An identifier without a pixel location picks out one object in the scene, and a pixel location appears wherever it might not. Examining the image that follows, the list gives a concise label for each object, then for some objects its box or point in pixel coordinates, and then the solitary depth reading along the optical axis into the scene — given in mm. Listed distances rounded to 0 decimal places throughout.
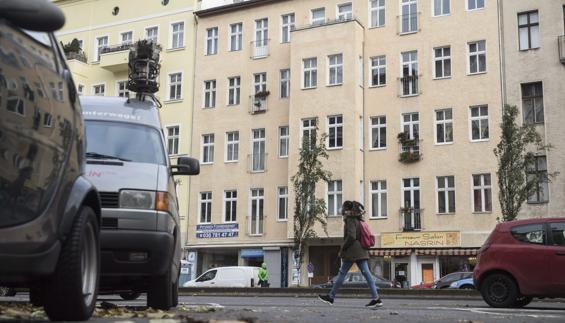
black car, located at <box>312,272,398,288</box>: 32375
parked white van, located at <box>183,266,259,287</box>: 37062
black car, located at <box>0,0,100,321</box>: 4582
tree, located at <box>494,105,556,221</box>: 31422
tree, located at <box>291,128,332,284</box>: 38250
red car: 13000
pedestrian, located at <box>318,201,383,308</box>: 13336
